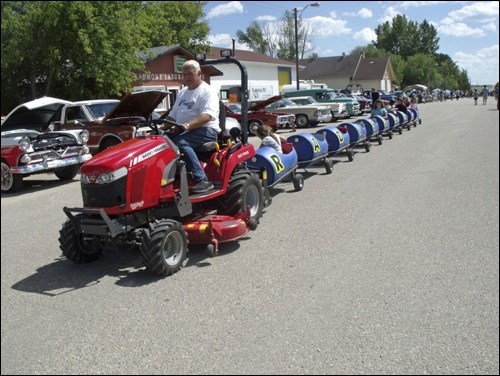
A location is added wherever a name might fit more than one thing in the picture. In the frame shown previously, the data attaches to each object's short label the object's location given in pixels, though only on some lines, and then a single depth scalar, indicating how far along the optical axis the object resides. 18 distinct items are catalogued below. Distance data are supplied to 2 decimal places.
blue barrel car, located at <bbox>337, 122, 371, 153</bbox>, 12.32
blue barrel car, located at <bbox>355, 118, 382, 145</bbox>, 13.87
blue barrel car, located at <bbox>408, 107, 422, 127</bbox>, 20.03
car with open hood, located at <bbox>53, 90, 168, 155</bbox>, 11.89
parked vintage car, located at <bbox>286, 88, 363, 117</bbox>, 28.64
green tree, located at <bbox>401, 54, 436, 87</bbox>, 44.50
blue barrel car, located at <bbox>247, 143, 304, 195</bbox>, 7.48
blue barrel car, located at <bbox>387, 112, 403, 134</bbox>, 16.68
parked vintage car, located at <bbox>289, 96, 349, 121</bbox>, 25.62
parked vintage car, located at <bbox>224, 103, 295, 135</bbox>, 20.78
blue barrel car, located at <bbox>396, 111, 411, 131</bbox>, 18.21
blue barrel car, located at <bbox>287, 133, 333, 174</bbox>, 9.38
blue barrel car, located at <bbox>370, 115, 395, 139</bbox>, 15.13
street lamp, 31.99
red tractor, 4.48
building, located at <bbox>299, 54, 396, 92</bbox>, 63.66
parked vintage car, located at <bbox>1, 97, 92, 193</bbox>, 9.36
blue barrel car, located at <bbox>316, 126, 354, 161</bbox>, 10.86
